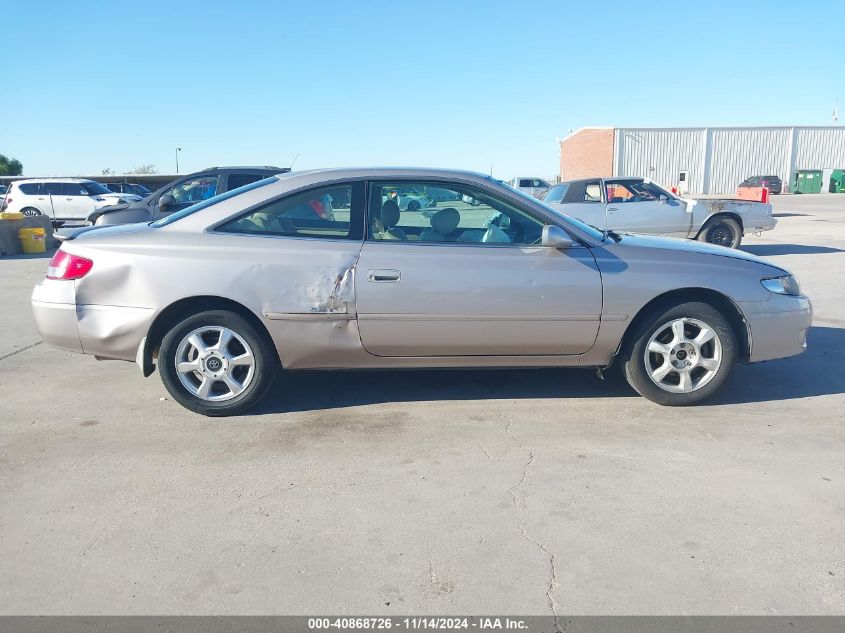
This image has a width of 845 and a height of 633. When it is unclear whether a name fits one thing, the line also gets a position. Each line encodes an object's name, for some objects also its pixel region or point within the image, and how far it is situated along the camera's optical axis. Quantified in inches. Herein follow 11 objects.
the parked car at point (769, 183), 1873.0
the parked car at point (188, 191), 475.8
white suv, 941.8
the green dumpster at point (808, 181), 1956.2
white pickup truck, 509.4
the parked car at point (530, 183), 1384.1
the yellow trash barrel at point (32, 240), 617.0
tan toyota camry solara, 172.2
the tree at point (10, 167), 3299.7
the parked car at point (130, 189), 1295.5
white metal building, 2126.0
